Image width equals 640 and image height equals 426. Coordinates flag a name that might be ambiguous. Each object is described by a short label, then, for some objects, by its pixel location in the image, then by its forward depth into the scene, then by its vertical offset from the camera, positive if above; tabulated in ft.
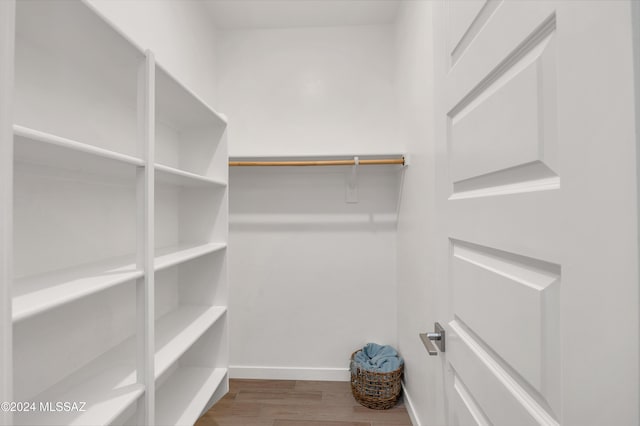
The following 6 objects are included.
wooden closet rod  7.26 +1.12
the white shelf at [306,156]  7.20 +1.27
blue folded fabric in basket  6.96 -3.08
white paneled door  1.13 +0.00
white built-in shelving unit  2.62 -0.06
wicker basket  6.68 -3.44
